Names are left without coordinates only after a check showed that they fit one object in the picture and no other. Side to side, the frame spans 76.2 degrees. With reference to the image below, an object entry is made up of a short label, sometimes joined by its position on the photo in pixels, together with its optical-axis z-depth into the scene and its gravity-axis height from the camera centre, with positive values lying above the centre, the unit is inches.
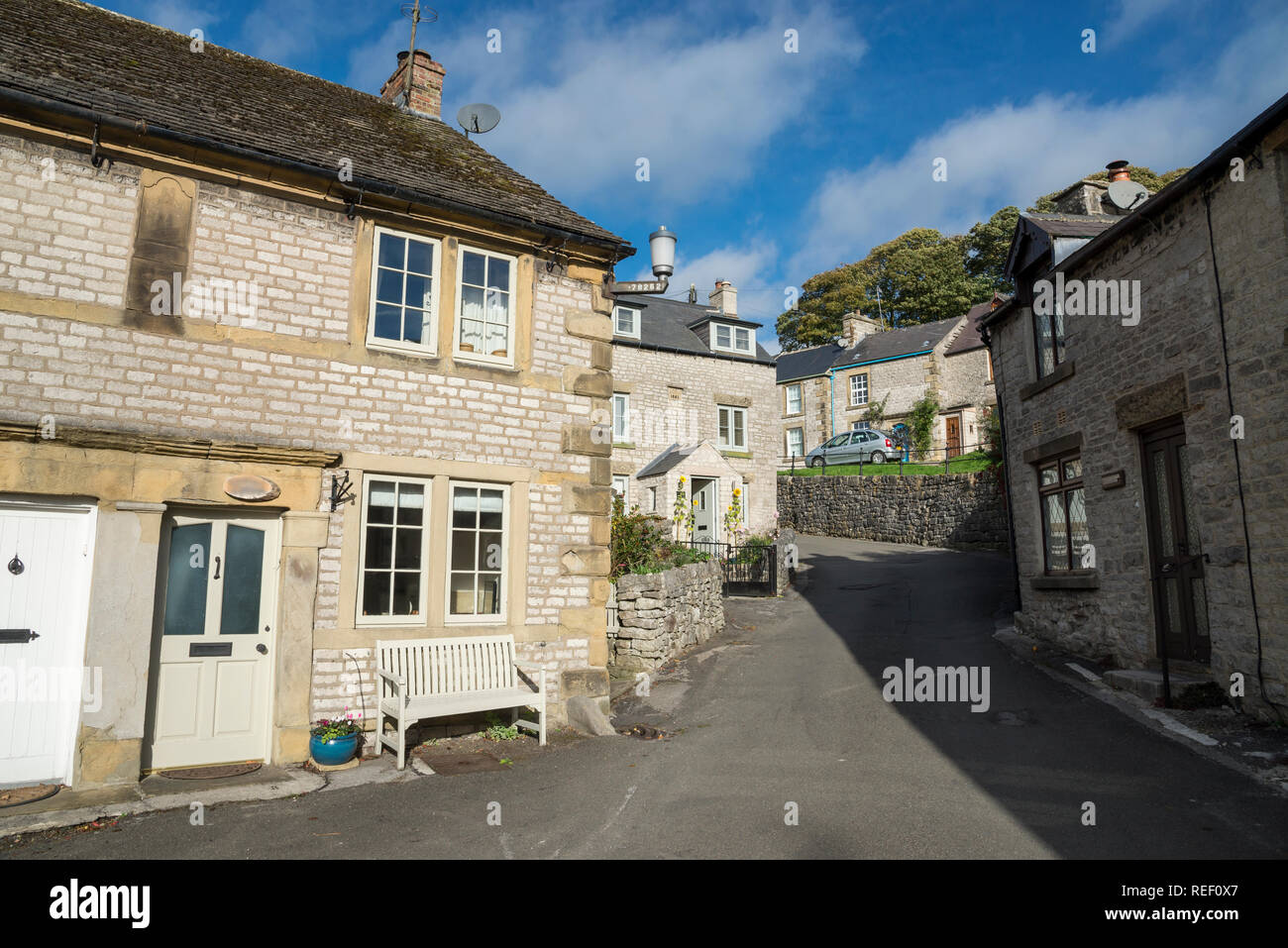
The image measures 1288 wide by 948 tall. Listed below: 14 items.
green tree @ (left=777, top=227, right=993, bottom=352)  1785.2 +632.1
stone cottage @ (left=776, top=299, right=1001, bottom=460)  1357.0 +328.2
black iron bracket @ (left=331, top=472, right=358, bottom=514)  322.0 +28.9
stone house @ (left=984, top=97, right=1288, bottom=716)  305.4 +65.1
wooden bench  307.4 -46.5
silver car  1289.4 +184.7
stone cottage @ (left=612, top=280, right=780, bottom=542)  932.0 +192.7
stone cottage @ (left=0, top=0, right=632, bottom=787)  275.4 +61.4
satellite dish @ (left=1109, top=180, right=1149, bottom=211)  502.9 +226.4
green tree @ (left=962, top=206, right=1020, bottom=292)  1780.3 +700.6
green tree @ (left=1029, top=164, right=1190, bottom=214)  1542.8 +735.2
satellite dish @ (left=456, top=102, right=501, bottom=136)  478.6 +260.0
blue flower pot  294.7 -66.0
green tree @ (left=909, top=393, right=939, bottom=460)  1380.4 +238.7
